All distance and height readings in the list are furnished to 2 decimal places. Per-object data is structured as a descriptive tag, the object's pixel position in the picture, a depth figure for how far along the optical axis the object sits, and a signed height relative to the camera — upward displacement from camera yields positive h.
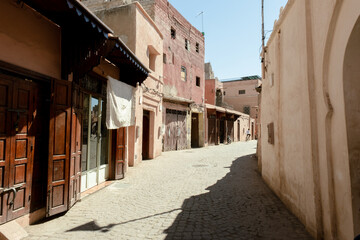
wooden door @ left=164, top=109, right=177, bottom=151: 16.61 +0.36
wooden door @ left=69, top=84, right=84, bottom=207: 5.00 -0.20
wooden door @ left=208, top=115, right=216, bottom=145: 22.48 +0.67
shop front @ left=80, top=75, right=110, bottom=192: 6.20 -0.03
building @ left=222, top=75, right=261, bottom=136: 38.38 +6.92
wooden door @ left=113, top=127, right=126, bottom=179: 7.70 -0.51
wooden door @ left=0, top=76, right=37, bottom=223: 3.71 -0.14
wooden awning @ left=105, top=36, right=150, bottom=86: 5.64 +2.30
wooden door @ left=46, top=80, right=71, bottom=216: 4.46 -0.24
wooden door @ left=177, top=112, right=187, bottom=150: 18.02 +0.30
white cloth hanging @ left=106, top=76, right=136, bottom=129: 6.55 +0.97
